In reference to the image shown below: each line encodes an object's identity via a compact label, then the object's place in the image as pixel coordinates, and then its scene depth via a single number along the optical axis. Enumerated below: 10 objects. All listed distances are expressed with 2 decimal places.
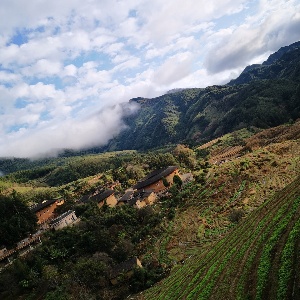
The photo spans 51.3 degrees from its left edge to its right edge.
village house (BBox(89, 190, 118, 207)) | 73.25
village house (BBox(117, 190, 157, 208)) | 63.54
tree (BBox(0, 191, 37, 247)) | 55.38
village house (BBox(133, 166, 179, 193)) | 75.21
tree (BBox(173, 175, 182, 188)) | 69.44
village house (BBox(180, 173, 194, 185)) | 71.88
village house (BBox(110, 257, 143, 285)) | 40.66
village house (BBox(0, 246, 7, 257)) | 53.02
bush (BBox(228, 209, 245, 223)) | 42.31
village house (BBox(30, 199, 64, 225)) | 76.69
